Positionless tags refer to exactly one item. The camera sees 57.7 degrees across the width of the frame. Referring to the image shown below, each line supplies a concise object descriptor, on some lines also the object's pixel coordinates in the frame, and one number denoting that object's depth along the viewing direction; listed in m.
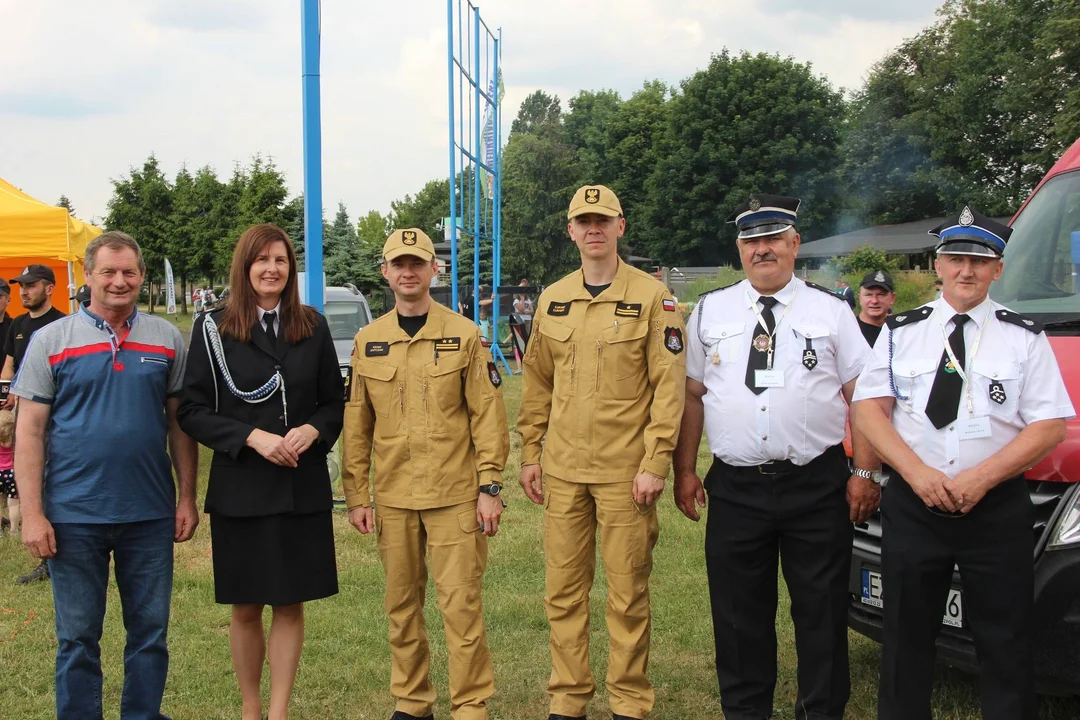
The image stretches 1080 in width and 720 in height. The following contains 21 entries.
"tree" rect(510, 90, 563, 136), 81.56
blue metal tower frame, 16.38
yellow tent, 9.29
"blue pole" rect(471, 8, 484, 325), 17.81
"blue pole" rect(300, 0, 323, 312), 8.12
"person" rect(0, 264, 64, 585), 6.81
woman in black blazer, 3.69
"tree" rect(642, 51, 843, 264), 47.06
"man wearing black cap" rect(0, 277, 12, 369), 7.25
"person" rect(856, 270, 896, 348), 6.94
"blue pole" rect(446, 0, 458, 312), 16.02
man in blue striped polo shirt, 3.59
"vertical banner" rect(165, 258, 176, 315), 26.50
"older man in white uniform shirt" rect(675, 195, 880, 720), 3.69
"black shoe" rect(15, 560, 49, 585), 6.28
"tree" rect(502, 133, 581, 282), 42.88
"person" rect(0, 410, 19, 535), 6.80
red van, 3.25
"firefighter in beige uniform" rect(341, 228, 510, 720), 3.96
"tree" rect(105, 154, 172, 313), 41.81
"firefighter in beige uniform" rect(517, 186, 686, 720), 3.95
